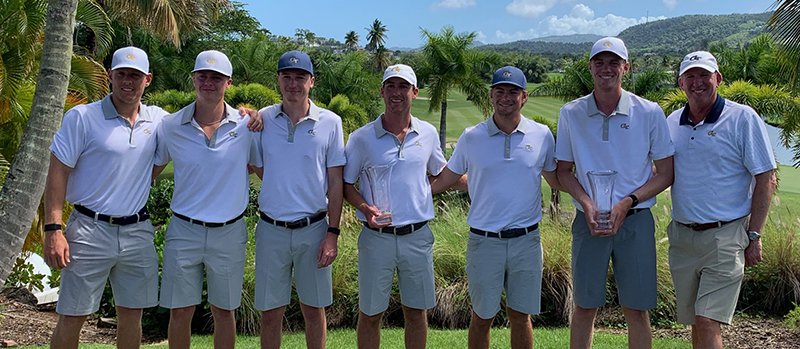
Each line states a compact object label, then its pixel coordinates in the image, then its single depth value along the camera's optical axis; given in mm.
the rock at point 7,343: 7456
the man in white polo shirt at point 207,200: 4734
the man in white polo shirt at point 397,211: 4887
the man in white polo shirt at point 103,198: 4633
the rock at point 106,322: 8820
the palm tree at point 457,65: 33688
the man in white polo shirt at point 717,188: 4719
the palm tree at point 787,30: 10492
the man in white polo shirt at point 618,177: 4621
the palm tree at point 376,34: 99606
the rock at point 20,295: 9031
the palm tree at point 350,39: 103625
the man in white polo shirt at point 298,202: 4832
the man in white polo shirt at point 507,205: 4805
